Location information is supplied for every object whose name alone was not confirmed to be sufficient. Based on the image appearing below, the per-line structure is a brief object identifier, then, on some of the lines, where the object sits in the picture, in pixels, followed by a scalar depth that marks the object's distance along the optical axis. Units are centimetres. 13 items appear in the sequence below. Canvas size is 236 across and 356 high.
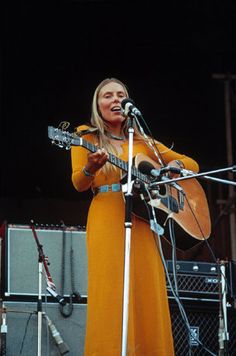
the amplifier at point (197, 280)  859
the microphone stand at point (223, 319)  773
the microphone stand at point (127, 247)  584
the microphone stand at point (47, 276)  820
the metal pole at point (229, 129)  1256
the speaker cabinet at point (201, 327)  838
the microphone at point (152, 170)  652
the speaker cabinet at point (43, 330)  808
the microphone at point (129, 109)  654
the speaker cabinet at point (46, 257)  840
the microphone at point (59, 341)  803
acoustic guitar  654
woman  639
